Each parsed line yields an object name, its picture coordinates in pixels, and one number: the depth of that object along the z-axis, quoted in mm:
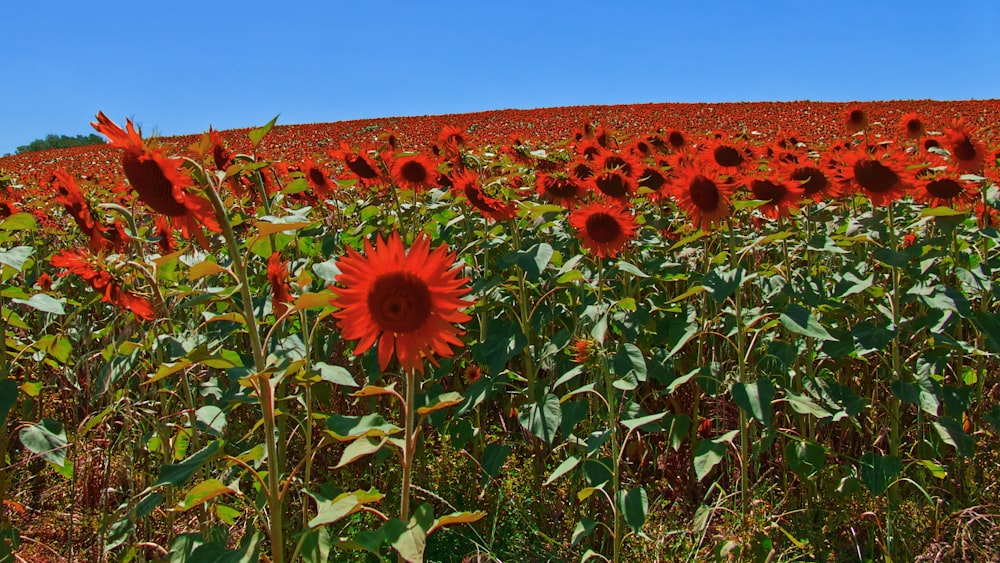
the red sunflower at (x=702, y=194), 2586
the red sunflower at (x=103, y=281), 1894
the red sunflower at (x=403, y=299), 1442
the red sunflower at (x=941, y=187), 2758
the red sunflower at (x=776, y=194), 2617
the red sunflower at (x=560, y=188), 3084
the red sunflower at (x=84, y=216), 2314
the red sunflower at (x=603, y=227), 2703
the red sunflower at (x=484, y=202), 2762
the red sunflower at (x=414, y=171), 3189
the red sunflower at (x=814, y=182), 2699
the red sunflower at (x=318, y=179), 3529
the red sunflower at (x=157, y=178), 1352
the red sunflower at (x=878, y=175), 2602
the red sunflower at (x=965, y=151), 2973
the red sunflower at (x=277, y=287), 2223
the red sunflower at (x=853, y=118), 4657
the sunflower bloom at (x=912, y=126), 4383
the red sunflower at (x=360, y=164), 3251
